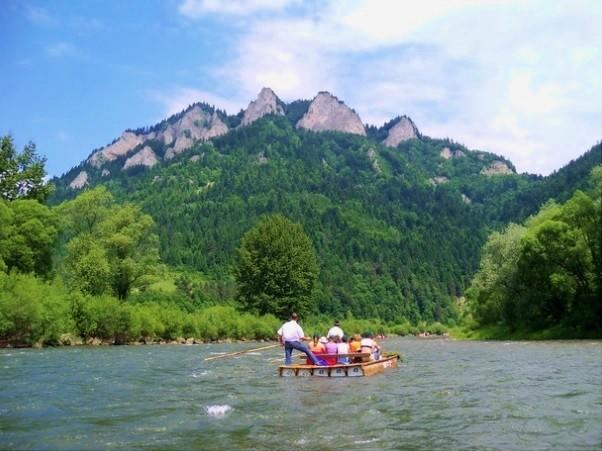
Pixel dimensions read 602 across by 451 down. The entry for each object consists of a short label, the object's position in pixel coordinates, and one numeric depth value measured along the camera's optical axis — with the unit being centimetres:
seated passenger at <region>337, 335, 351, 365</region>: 2925
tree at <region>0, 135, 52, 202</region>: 7038
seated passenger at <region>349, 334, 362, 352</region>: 3231
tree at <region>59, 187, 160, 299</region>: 6644
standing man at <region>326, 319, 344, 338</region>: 3083
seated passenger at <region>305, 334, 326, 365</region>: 2925
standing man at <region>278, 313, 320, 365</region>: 2910
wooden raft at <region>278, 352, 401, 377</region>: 2619
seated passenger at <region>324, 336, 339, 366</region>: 2925
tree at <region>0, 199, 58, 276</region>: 6112
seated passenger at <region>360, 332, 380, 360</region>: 3095
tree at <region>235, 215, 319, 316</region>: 8700
